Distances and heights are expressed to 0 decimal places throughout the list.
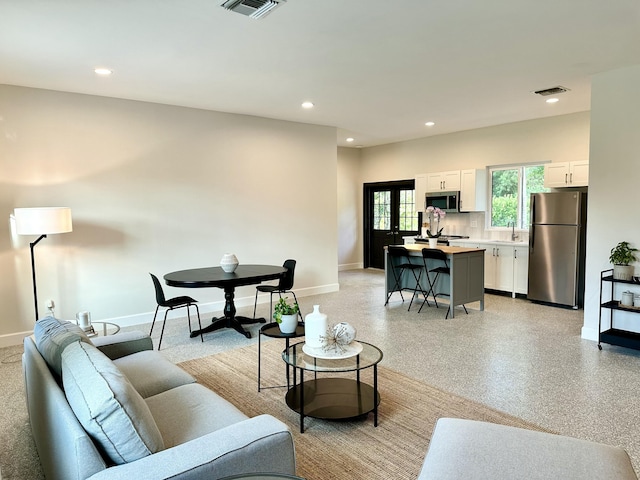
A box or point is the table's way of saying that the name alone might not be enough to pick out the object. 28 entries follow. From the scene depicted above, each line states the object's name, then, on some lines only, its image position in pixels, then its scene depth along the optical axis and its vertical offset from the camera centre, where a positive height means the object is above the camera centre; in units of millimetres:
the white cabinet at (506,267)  6480 -883
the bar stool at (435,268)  5543 -757
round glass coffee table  2629 -1275
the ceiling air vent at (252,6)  2739 +1376
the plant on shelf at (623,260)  4098 -495
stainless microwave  7422 +206
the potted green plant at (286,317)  2945 -715
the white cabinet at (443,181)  7449 +557
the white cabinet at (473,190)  7184 +363
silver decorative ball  2719 -778
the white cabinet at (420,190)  8023 +424
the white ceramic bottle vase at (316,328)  2703 -732
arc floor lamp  3947 -21
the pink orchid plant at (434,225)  7969 -247
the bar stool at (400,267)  6127 -799
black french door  8953 -90
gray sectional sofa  1423 -824
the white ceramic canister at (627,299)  4145 -879
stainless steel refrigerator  5770 -518
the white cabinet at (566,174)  5883 +510
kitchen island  5492 -858
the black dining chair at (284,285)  5184 -863
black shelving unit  4031 -1216
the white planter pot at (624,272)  4090 -608
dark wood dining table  4332 -671
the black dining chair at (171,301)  4387 -900
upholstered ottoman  1540 -951
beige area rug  2312 -1368
